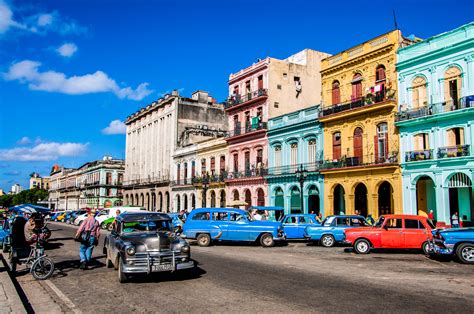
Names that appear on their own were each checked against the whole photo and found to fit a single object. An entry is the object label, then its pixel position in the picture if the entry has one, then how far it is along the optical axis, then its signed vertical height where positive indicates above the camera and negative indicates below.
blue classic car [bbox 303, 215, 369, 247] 19.84 -1.44
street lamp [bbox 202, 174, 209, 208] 37.22 +1.39
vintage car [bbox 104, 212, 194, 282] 9.57 -1.23
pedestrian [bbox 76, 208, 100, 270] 12.11 -1.07
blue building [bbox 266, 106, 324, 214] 32.19 +3.31
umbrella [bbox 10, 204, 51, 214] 19.61 -0.44
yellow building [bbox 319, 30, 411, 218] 26.83 +4.81
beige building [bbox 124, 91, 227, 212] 53.91 +8.78
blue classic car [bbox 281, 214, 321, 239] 21.67 -1.31
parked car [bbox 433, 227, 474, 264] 13.74 -1.52
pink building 37.91 +9.07
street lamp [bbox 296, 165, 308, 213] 27.05 +1.36
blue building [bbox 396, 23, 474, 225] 23.05 +4.34
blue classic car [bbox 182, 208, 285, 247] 19.59 -1.40
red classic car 16.33 -1.41
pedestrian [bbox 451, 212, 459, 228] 22.62 -1.20
